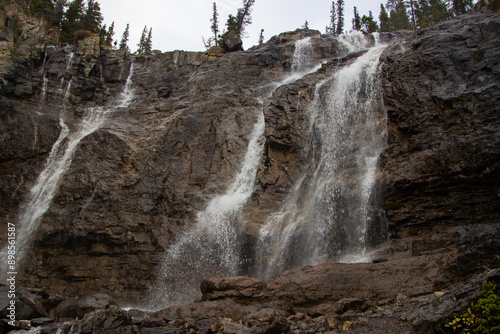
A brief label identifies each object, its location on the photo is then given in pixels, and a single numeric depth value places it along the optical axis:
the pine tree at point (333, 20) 62.69
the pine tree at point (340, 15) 61.71
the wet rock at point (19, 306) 12.25
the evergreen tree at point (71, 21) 44.10
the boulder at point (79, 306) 14.26
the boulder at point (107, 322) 8.76
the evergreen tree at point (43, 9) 42.49
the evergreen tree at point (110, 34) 53.39
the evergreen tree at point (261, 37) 58.95
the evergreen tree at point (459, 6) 41.12
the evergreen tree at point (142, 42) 59.39
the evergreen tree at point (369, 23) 49.66
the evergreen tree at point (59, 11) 44.30
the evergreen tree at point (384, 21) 55.03
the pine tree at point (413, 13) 43.67
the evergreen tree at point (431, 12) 43.68
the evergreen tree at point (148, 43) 59.81
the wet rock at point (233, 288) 11.59
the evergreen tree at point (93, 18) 47.91
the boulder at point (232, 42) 40.31
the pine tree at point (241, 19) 52.31
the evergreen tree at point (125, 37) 62.08
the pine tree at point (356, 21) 52.85
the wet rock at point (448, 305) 6.41
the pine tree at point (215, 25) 56.06
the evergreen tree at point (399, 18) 55.88
